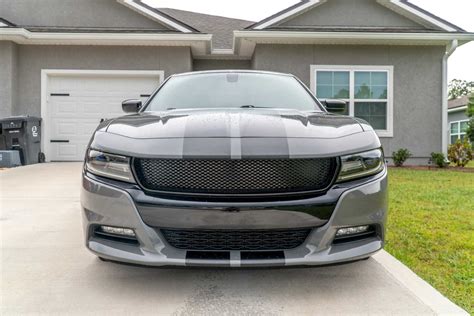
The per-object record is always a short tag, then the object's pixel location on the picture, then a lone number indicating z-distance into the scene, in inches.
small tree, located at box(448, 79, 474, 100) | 2226.9
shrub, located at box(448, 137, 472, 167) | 431.2
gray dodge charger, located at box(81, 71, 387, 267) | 76.7
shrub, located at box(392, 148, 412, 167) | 394.6
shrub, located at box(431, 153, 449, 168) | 397.1
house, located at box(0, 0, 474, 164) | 386.3
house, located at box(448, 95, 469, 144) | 985.5
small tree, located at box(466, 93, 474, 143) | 859.4
